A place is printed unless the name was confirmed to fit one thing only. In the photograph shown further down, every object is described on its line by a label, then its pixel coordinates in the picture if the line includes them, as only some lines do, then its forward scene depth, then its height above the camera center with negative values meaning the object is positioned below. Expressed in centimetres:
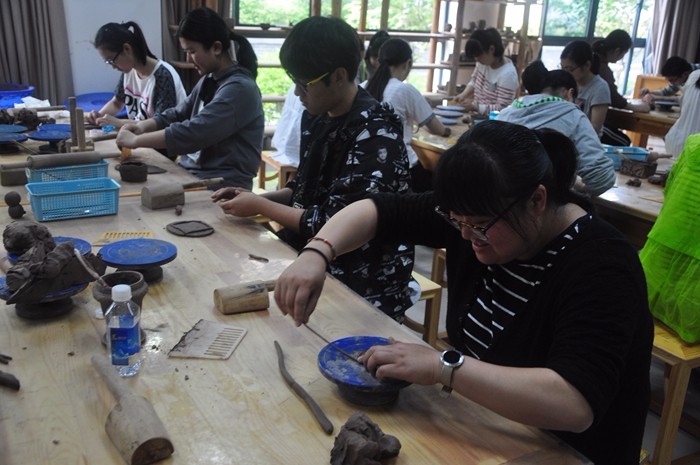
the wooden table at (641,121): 578 -72
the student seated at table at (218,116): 288 -40
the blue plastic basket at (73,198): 218 -60
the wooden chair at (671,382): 225 -117
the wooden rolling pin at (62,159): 237 -50
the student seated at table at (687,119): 450 -53
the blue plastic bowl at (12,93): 455 -53
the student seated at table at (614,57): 604 -17
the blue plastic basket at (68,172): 241 -56
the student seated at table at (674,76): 675 -36
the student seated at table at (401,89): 438 -38
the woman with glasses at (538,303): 113 -52
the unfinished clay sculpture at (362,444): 103 -66
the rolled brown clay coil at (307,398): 117 -69
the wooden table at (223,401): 111 -70
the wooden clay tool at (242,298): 160 -66
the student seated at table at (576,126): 307 -42
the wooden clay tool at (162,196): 238 -62
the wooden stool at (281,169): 479 -103
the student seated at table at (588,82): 499 -34
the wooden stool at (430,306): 275 -115
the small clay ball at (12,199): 224 -61
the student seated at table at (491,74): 594 -36
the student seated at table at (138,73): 369 -29
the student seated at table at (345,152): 195 -37
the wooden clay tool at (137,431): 105 -67
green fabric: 224 -74
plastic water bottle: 131 -62
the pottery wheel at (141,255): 170 -62
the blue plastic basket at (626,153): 369 -65
